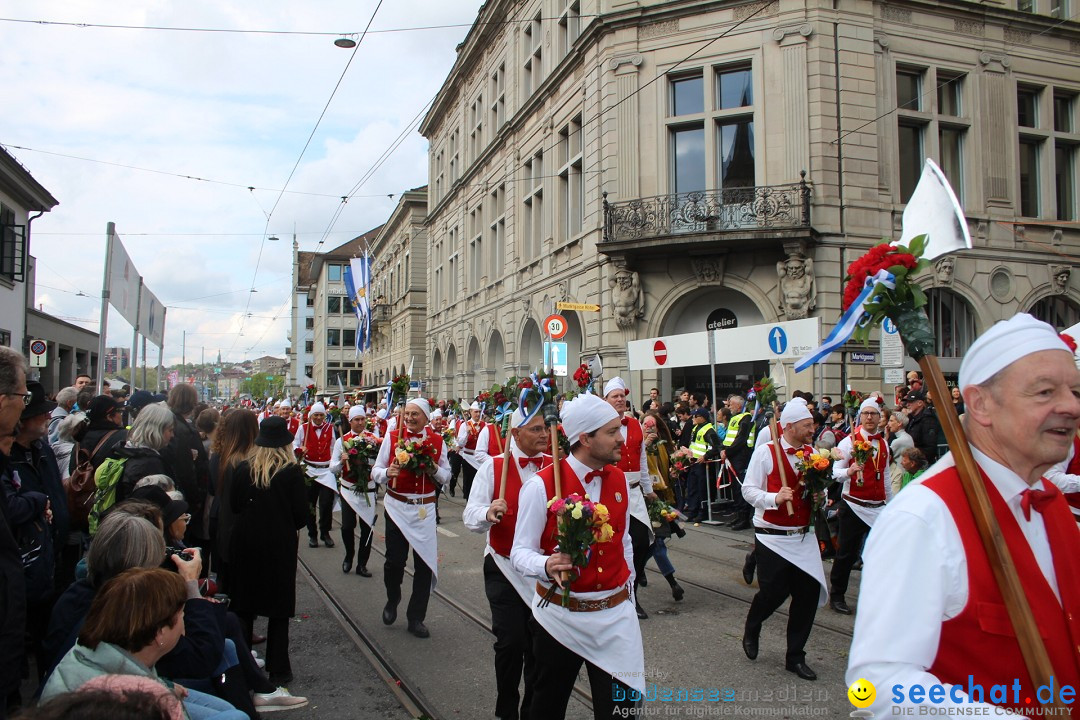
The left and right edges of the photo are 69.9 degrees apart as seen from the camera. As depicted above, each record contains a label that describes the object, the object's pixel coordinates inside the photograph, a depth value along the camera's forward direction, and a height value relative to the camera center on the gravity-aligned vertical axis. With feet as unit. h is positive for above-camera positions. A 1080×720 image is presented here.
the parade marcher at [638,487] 24.82 -3.28
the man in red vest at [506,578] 15.65 -4.00
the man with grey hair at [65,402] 30.45 -0.48
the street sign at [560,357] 51.26 +2.27
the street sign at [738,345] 40.19 +2.48
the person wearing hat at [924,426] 33.81 -1.71
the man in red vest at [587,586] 12.56 -3.32
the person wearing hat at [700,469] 44.04 -4.70
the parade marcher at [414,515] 23.08 -3.92
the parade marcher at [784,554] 18.97 -4.24
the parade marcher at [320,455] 38.27 -3.27
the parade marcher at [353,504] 30.45 -4.58
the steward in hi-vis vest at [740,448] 41.11 -3.22
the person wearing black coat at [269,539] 18.26 -3.56
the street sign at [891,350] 41.22 +2.13
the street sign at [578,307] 59.85 +6.46
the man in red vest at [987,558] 6.00 -1.37
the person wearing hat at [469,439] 53.21 -3.51
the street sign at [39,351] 55.52 +2.83
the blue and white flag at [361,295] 116.26 +14.56
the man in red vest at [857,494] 25.44 -3.55
